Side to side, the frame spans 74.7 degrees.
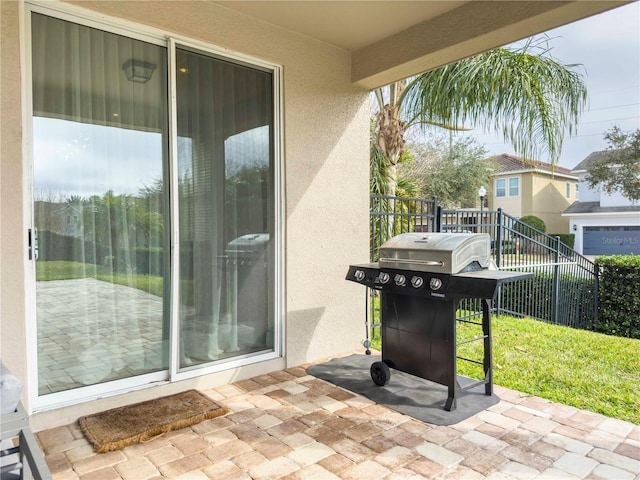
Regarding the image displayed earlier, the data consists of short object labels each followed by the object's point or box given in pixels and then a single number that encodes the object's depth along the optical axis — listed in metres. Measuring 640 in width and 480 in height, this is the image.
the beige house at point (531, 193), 25.06
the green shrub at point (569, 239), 24.67
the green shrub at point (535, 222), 23.42
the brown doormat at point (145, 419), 2.77
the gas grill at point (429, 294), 3.11
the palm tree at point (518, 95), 5.54
